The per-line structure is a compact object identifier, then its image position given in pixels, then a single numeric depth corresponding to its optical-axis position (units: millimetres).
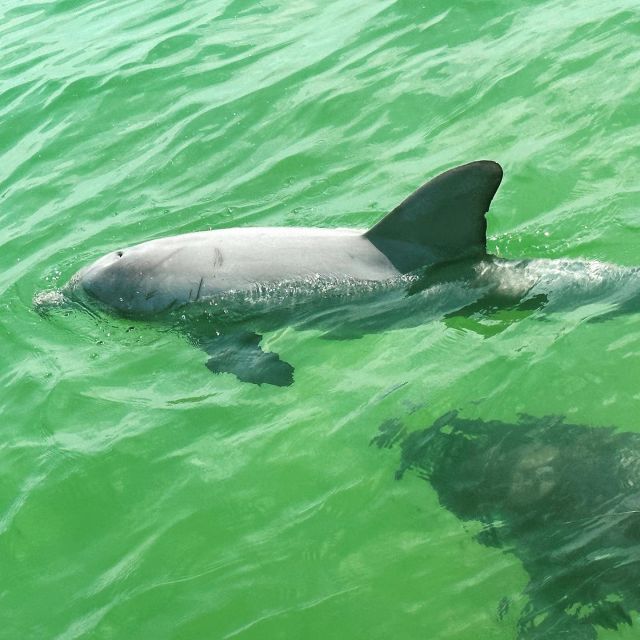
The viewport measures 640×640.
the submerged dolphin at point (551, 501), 4375
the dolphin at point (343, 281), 6637
